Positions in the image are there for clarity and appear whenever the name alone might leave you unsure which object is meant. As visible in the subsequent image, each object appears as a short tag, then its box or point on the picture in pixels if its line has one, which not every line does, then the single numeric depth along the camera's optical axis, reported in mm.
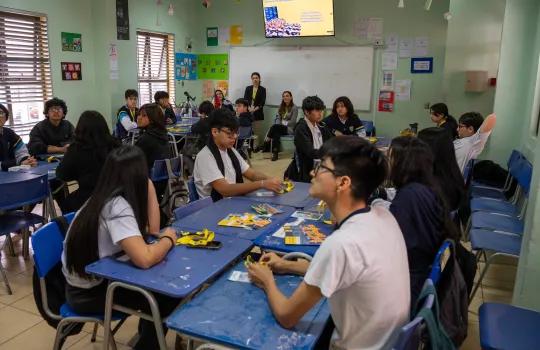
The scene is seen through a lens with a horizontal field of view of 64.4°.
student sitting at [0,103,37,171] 3937
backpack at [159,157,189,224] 3959
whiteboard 7938
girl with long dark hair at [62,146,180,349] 1825
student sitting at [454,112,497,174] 4207
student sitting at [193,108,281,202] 2982
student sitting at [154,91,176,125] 7016
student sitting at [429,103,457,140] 5184
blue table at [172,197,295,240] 2223
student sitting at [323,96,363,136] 5387
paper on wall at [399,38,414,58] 7484
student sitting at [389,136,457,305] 1868
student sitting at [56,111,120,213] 3156
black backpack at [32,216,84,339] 1964
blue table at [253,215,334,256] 2018
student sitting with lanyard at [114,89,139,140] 6410
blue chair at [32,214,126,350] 1883
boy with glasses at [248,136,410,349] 1220
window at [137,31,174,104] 7887
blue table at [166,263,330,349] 1352
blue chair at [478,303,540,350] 1794
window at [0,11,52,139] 5562
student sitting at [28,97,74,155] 4441
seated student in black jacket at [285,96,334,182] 3952
